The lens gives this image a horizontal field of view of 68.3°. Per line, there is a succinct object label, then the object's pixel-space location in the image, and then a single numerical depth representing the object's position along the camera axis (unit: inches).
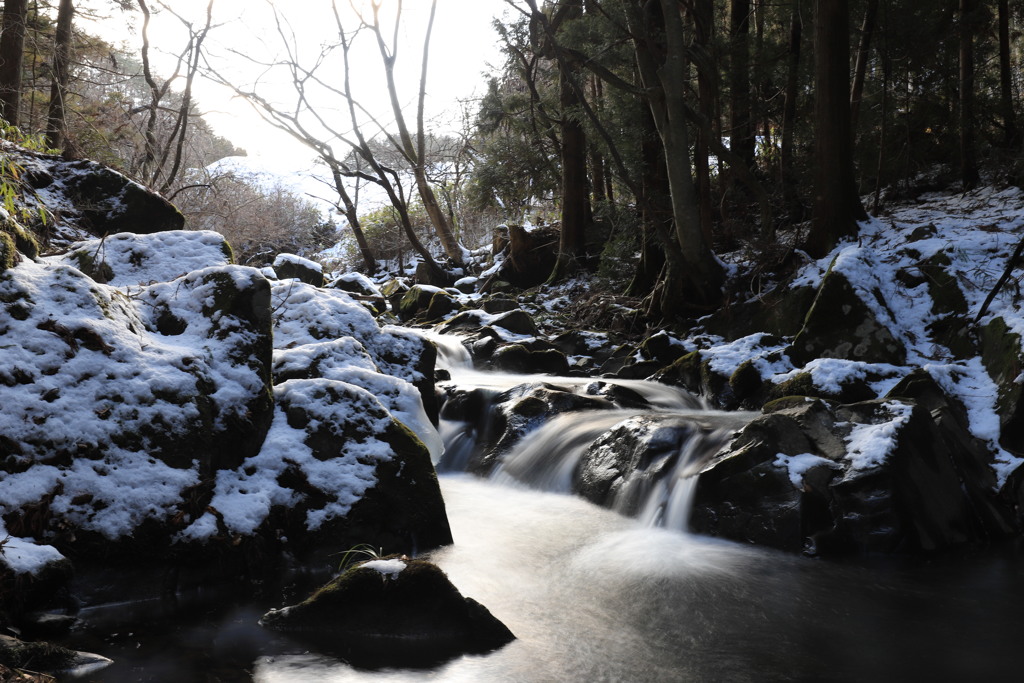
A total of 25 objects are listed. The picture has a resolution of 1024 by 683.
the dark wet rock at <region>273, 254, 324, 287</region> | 465.4
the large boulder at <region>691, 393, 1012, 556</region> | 209.0
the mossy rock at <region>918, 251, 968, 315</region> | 310.2
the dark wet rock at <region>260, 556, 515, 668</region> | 147.7
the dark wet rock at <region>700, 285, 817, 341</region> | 372.2
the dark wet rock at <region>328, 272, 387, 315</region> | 566.3
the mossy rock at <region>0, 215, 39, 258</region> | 181.1
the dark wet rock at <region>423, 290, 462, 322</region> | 615.8
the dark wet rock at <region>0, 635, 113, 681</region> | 116.6
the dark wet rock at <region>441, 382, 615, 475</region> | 316.2
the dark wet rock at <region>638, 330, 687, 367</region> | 409.4
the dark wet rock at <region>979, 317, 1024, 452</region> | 241.1
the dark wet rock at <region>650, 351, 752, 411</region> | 335.6
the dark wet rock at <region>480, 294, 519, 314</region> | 593.6
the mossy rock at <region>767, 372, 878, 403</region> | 276.7
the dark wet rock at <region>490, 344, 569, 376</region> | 444.5
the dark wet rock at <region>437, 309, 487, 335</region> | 541.0
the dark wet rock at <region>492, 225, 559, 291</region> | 701.3
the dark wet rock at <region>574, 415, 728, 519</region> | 250.1
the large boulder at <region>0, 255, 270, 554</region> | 155.3
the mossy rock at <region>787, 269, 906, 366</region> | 313.1
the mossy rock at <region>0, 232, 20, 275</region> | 174.1
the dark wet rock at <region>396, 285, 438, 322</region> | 649.6
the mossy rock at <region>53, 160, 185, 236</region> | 348.2
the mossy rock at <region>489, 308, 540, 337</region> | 517.7
